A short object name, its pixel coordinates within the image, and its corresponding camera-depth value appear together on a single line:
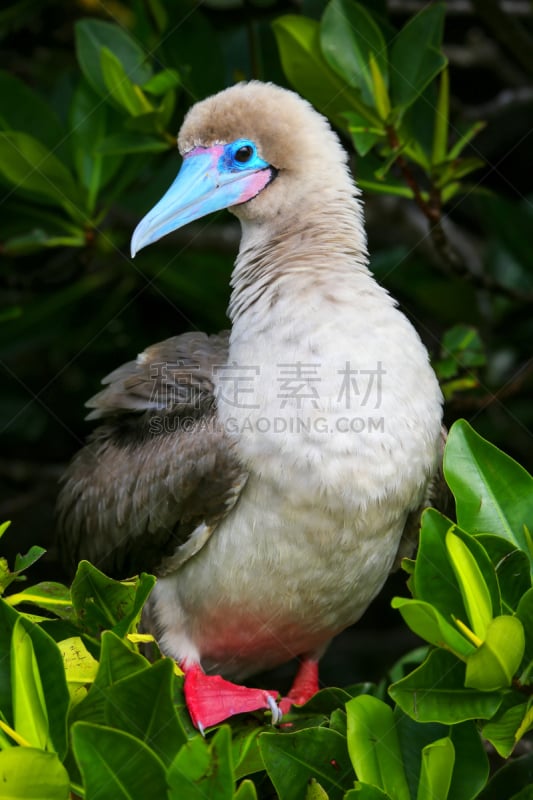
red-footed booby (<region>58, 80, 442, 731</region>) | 3.28
